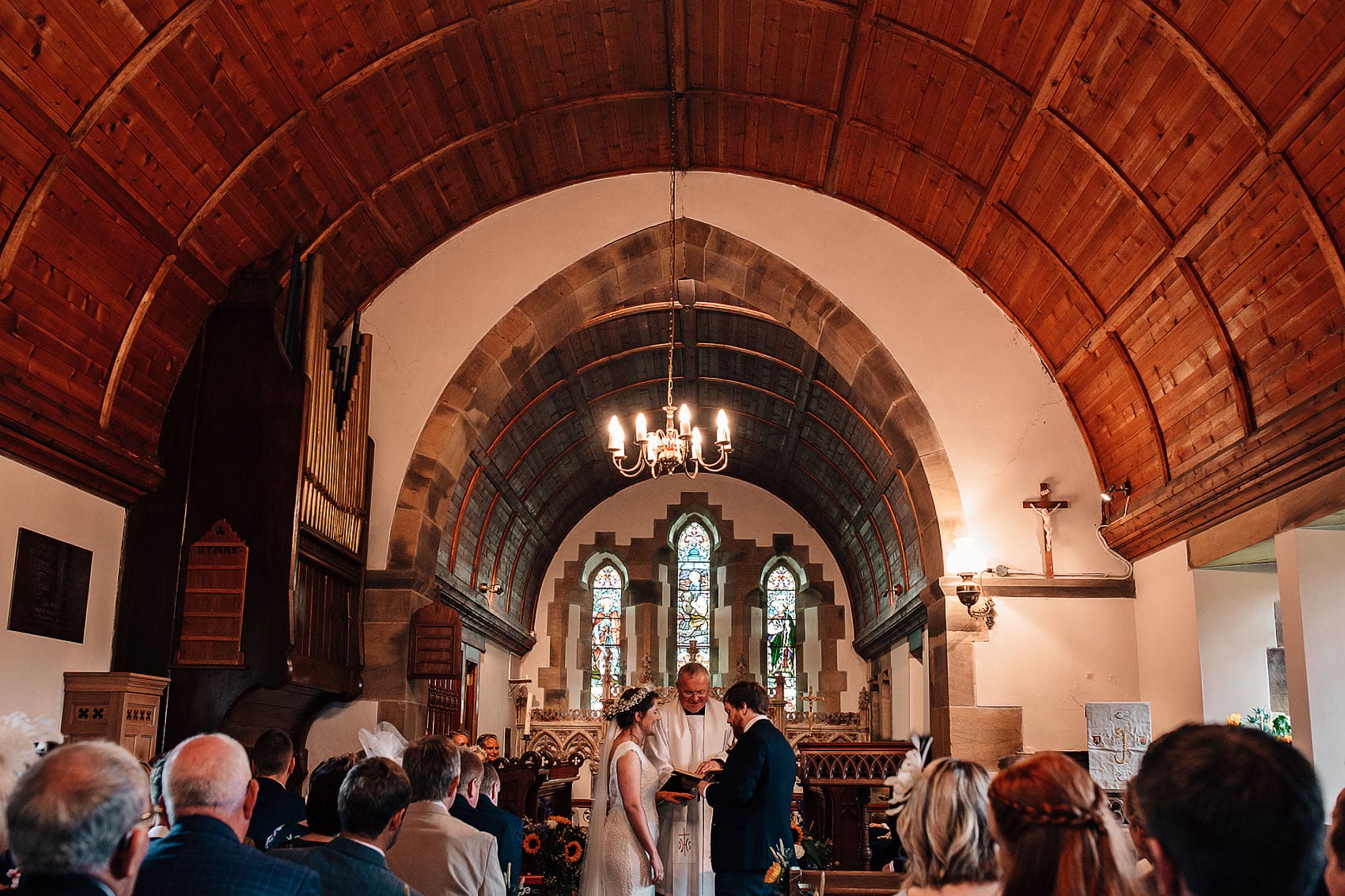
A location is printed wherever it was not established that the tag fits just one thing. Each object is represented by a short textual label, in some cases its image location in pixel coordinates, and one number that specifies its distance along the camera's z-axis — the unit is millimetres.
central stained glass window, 19031
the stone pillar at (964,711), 8633
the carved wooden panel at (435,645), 8906
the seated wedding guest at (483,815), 4188
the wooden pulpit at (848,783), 7793
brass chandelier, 9344
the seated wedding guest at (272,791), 4375
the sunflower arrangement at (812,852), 6316
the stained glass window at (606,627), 18656
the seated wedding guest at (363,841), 2811
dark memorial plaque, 6090
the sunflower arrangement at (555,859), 6395
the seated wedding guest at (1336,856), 2309
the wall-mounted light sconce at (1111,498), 8641
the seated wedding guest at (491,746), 8664
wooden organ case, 7090
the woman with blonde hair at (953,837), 2365
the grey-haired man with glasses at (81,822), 1881
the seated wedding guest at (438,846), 3441
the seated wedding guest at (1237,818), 1441
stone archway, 9188
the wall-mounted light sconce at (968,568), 8641
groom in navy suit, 5027
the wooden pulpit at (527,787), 8461
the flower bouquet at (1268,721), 7195
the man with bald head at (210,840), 2379
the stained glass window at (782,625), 18641
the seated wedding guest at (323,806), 3119
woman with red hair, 1838
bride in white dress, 5297
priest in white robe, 5711
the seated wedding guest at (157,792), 3400
